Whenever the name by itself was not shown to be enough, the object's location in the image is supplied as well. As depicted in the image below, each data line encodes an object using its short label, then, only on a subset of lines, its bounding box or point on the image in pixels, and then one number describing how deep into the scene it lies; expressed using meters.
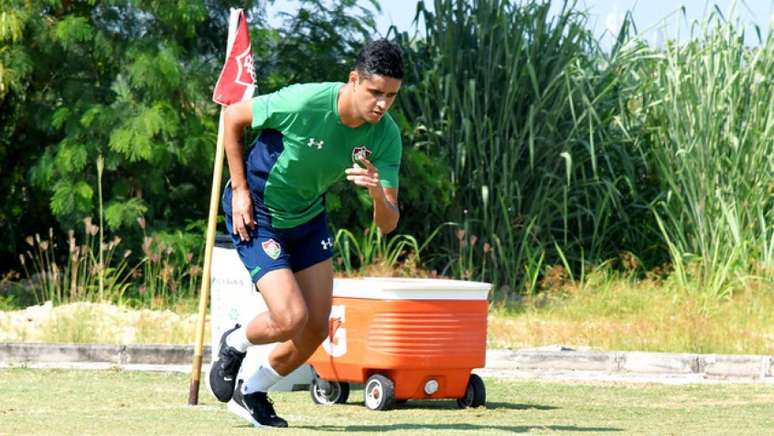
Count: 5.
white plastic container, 17.98
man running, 14.09
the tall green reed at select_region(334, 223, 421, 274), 32.81
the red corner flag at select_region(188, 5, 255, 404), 17.58
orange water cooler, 17.56
